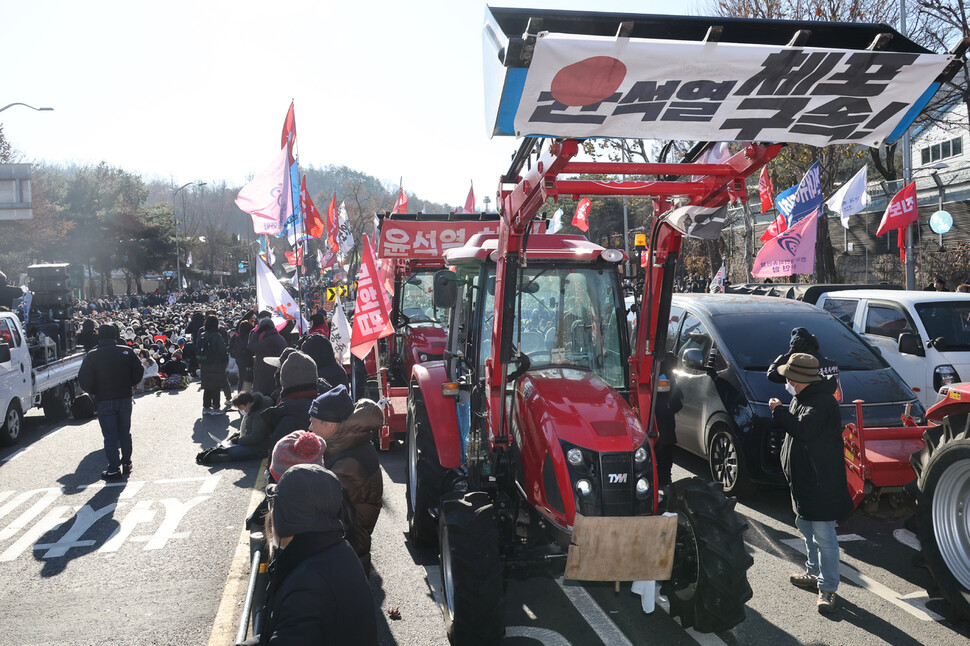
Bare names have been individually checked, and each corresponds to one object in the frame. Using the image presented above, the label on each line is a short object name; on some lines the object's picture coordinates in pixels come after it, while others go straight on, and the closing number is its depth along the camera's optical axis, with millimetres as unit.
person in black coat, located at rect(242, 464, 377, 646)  2666
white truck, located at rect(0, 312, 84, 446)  11602
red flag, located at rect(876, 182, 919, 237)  15844
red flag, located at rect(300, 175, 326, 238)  19969
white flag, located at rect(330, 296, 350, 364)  10883
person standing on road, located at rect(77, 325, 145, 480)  8984
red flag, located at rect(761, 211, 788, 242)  16620
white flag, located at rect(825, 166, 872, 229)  16094
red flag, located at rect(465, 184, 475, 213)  20234
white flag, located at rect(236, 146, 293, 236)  14453
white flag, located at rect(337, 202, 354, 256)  27797
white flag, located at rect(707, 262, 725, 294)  21719
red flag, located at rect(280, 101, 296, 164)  14234
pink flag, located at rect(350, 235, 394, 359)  9500
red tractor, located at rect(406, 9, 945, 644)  3354
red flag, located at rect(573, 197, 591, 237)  20219
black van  7359
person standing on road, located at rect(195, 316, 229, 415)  13438
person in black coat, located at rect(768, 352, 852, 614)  5043
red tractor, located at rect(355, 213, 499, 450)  10719
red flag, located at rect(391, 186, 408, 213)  18562
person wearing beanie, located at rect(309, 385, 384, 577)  4867
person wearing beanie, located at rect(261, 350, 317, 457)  6086
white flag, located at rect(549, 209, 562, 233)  22453
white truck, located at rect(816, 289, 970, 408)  9078
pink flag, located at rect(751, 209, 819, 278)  13195
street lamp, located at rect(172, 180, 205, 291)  61322
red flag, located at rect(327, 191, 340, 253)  27066
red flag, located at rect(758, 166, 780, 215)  17125
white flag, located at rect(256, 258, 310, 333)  12102
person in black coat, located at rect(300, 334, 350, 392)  10195
